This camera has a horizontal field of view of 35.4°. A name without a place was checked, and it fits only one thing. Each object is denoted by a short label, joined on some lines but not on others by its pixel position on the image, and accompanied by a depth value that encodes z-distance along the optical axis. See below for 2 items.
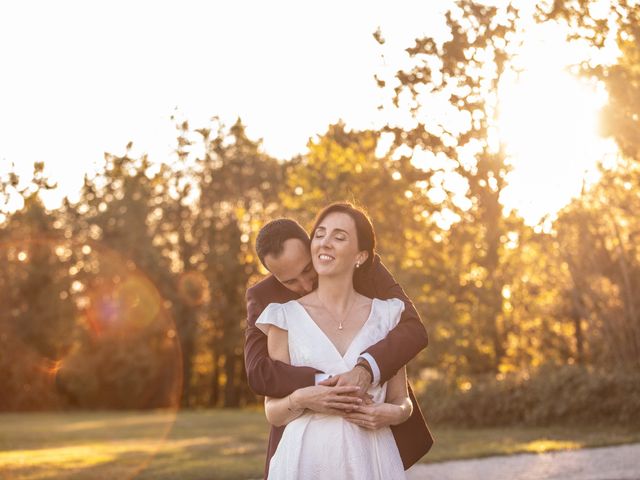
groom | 3.96
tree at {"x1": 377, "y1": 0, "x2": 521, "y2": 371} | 15.57
